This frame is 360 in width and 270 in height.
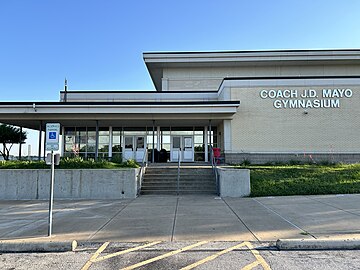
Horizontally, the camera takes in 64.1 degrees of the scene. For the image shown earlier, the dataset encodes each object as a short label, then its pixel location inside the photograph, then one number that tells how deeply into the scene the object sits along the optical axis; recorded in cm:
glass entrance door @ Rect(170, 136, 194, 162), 2305
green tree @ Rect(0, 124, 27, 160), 3162
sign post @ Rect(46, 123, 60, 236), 655
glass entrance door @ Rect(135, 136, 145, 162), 2355
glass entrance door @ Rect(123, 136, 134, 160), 2370
